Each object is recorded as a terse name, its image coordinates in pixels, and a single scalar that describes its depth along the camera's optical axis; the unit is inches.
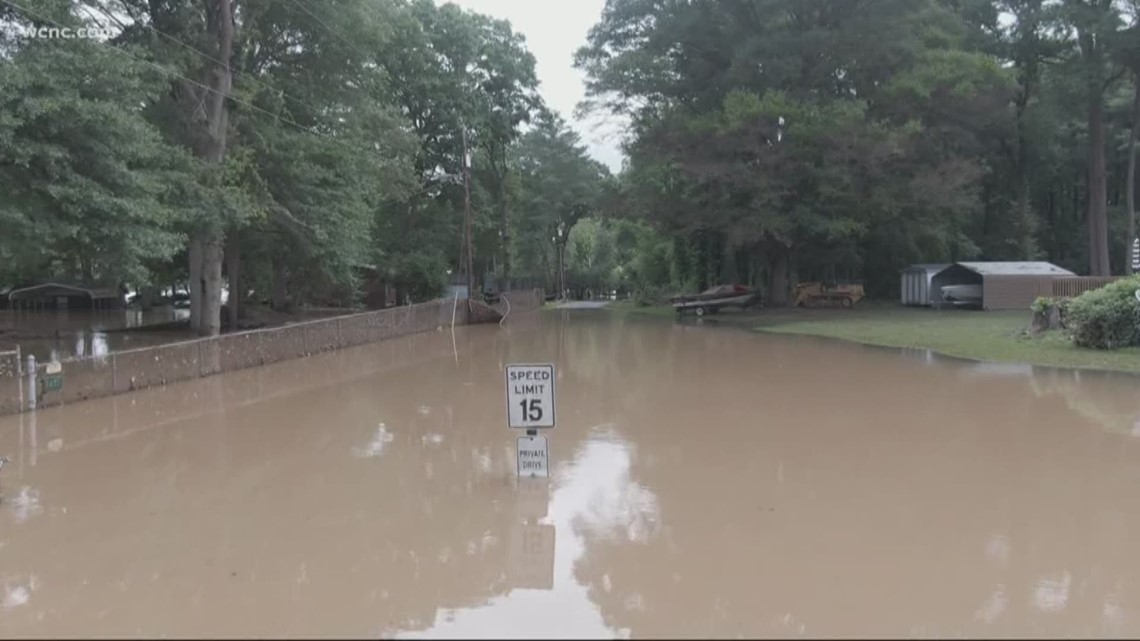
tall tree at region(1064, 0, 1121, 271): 1389.0
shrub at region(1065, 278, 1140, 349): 724.0
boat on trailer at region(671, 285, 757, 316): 1583.4
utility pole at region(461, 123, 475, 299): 1493.6
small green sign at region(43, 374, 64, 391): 519.8
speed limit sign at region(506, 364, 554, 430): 315.3
